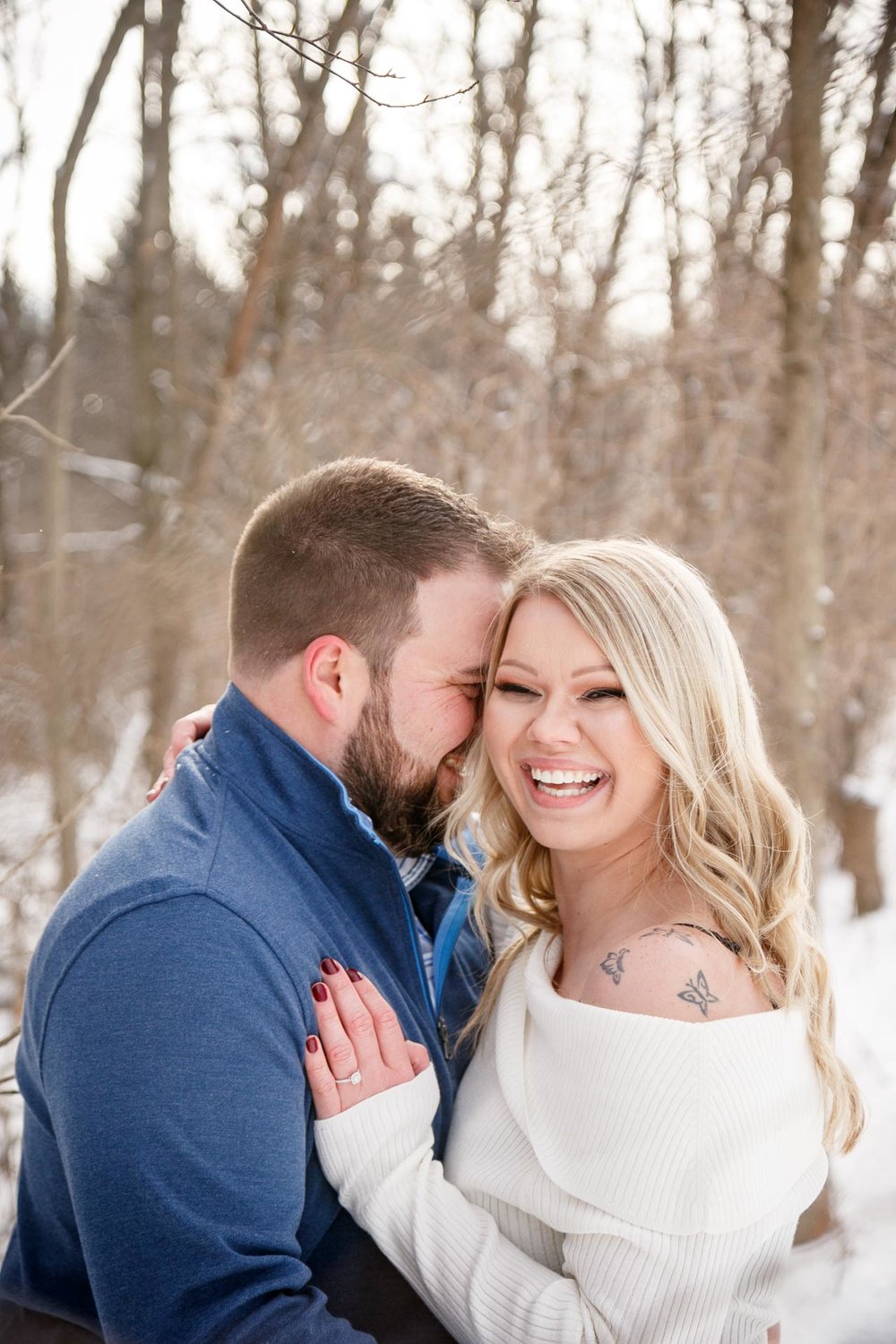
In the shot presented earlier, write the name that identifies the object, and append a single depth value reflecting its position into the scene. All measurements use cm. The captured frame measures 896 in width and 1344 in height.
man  160
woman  171
